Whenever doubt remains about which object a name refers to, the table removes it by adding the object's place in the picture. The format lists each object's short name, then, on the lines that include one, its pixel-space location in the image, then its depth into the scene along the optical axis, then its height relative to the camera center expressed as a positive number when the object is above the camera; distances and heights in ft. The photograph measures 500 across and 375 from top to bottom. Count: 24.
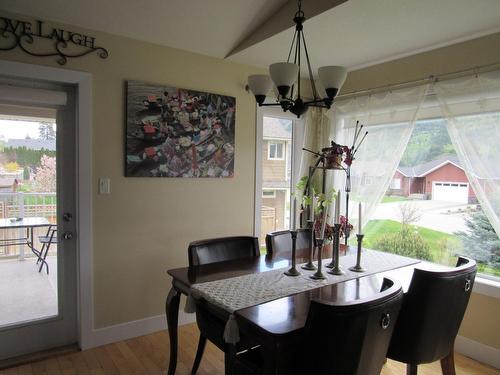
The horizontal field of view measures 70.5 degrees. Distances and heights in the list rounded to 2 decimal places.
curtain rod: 8.22 +2.53
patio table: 8.25 -1.43
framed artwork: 8.96 +1.00
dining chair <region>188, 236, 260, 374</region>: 6.31 -1.80
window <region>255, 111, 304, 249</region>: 11.63 +0.08
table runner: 5.08 -1.91
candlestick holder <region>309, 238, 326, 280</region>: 6.36 -1.77
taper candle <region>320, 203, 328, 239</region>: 6.35 -0.94
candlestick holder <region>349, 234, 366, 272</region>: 7.02 -1.85
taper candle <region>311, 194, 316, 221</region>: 6.46 -0.59
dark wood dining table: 4.36 -1.94
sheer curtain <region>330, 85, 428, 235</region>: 9.84 +1.19
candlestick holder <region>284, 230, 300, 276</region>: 6.52 -1.78
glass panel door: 8.07 -1.27
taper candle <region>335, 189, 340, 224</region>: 6.33 -0.67
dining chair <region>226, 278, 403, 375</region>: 4.01 -1.91
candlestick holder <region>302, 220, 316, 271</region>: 6.92 -1.84
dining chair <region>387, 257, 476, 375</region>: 5.33 -2.17
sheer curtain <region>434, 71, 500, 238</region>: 8.01 +1.07
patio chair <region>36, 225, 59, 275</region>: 8.57 -1.81
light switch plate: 8.63 -0.45
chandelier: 5.73 +1.53
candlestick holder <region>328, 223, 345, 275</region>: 6.68 -1.71
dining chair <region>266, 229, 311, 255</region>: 8.46 -1.73
